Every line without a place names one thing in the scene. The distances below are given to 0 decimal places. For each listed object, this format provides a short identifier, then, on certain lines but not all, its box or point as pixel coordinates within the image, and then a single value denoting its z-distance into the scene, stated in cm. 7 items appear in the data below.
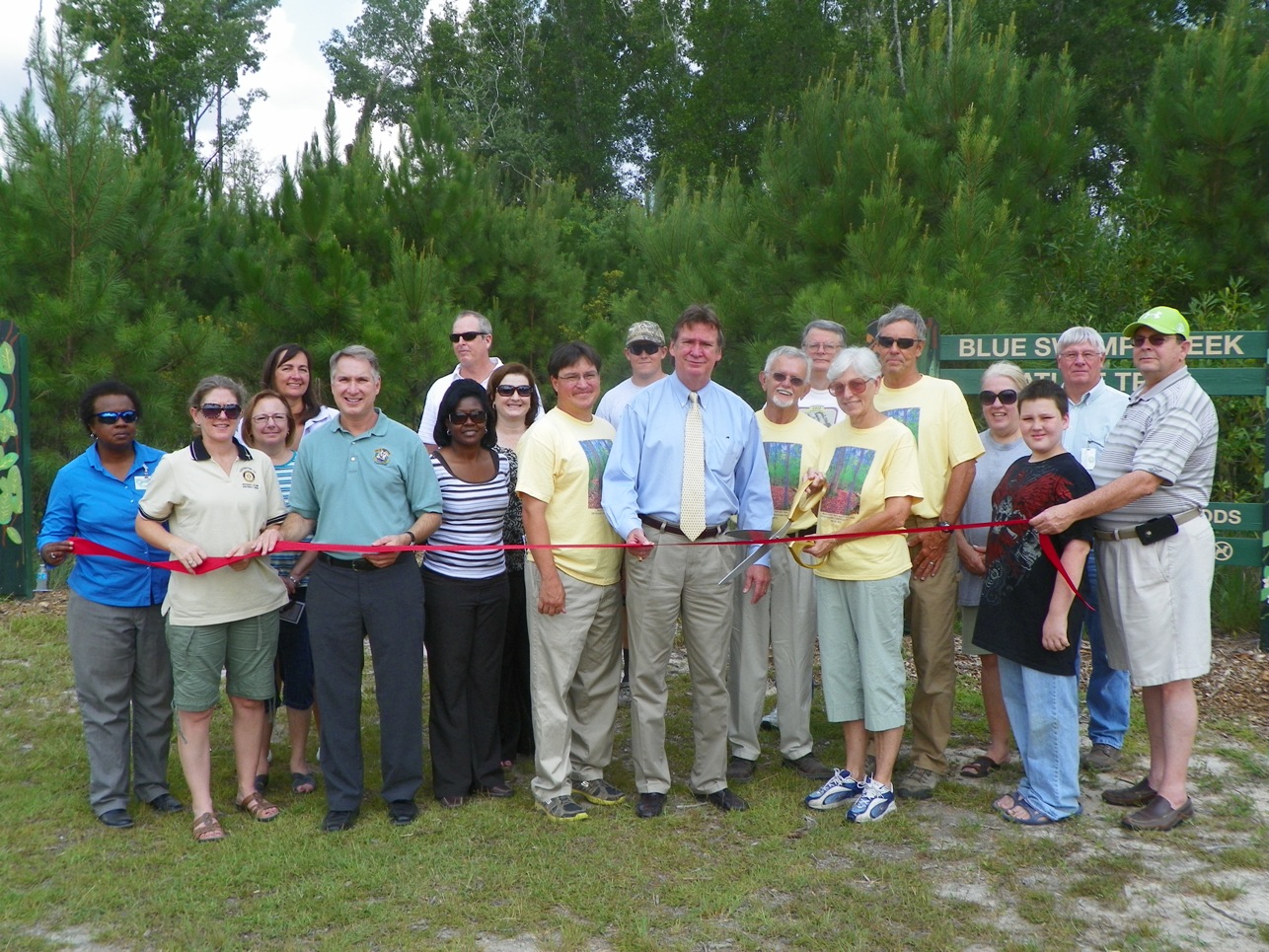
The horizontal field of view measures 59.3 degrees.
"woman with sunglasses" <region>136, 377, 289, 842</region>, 404
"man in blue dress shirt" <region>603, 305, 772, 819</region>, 421
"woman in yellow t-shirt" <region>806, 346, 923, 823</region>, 420
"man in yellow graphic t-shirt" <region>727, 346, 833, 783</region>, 464
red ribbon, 400
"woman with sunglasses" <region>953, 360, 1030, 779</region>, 461
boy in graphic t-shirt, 400
